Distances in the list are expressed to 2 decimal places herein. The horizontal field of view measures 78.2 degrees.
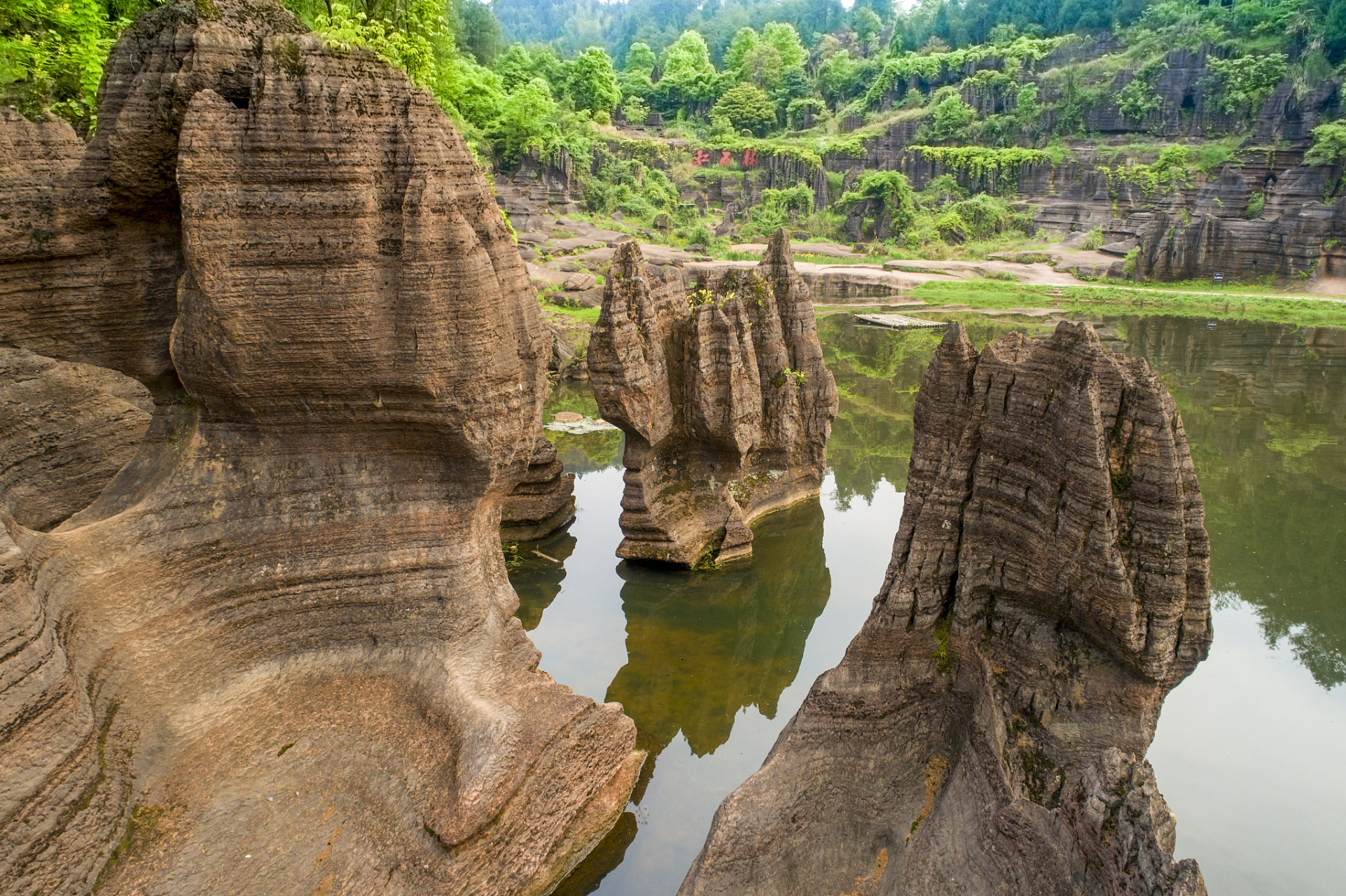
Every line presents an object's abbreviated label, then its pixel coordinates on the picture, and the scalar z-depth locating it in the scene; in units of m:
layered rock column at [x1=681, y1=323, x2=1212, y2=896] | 6.35
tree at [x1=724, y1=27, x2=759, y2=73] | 91.81
